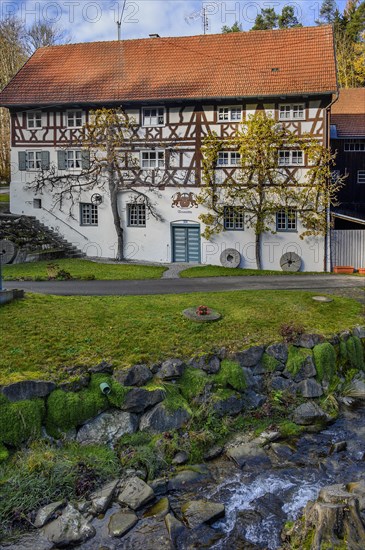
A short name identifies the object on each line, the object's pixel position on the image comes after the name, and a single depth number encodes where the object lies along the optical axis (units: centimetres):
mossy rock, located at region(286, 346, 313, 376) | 1267
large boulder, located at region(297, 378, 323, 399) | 1237
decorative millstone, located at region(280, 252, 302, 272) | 2394
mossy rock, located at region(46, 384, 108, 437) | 1017
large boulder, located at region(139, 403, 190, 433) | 1066
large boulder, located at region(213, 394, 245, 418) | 1131
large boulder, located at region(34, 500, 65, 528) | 827
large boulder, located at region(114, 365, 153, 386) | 1096
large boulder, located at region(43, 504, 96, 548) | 794
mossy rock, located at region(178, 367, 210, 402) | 1143
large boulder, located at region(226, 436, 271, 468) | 1010
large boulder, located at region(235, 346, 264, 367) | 1233
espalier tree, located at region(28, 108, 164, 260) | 2580
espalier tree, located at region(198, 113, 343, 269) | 2352
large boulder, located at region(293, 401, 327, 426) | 1159
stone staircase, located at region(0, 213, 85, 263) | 2492
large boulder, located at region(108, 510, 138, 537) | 816
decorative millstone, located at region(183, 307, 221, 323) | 1360
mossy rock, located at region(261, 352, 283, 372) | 1256
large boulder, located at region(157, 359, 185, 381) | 1142
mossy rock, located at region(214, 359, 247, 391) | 1186
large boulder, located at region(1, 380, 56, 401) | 1006
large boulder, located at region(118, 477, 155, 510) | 877
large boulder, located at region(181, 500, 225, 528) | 844
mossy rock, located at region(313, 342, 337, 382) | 1288
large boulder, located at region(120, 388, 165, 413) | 1074
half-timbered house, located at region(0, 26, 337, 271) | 2405
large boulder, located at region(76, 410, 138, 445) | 1022
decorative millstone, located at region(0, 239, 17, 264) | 2444
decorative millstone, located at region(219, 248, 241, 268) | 2469
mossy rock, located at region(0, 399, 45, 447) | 967
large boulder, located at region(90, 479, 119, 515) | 860
